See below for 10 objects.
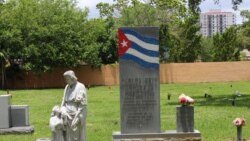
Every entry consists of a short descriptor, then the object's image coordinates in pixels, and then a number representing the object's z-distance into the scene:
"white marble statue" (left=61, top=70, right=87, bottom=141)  9.76
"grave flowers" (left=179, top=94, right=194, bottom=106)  11.08
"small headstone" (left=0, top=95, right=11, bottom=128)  14.43
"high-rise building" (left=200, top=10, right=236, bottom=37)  131.25
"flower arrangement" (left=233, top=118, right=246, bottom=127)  10.82
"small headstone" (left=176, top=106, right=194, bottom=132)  11.12
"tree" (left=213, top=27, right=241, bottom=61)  62.81
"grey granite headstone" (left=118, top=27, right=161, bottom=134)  11.43
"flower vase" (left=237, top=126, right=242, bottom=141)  10.98
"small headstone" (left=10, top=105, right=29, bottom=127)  14.75
